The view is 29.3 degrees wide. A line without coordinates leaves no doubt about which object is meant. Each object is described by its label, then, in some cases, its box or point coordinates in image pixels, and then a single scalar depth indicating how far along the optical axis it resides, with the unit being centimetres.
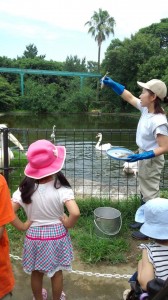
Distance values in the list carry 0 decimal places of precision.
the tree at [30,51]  5284
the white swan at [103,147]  1003
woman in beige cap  297
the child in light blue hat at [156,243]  167
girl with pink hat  198
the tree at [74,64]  4394
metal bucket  325
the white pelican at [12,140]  687
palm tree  3622
